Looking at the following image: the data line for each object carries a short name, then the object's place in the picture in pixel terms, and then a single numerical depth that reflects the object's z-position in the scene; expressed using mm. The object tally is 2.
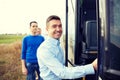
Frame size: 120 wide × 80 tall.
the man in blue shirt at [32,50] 2465
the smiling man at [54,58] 1140
